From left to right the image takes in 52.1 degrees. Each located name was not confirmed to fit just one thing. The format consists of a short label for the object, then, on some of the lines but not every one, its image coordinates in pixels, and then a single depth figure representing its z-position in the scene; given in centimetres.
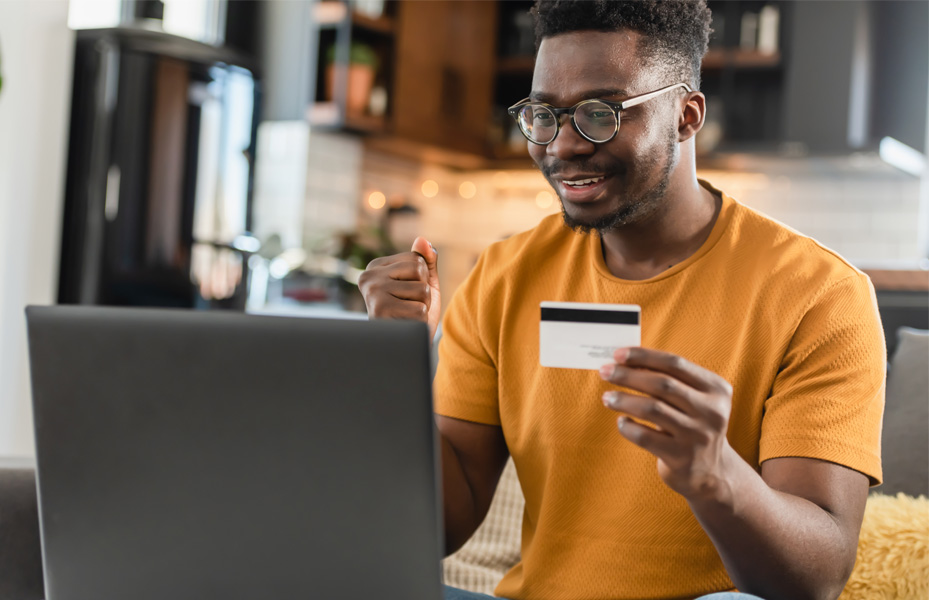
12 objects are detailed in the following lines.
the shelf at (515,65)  504
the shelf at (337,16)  403
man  98
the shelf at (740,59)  427
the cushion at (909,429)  143
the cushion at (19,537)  113
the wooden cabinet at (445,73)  445
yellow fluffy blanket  118
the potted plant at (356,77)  412
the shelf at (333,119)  407
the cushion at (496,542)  151
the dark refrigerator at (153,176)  288
